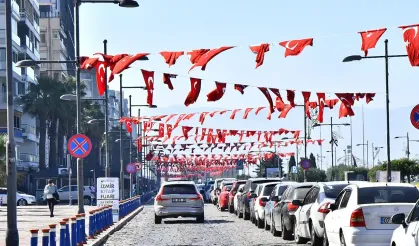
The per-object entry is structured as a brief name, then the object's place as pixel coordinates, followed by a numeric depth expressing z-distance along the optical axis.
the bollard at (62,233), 21.09
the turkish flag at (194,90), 31.94
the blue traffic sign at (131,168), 66.19
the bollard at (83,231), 25.99
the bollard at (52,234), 18.72
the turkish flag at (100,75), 29.30
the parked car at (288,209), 27.78
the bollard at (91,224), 30.30
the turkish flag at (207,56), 25.49
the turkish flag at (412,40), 22.80
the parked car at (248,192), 43.29
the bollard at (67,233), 21.88
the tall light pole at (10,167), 23.34
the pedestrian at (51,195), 49.03
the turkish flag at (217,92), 33.59
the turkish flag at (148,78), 31.39
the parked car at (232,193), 51.93
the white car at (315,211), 23.19
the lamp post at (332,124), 85.59
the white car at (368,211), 19.03
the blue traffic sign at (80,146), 32.66
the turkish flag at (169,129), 66.31
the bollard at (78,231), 25.05
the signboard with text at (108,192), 38.66
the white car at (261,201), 35.62
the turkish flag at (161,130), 66.87
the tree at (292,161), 162.19
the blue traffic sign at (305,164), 66.44
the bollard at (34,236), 16.83
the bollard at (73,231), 23.73
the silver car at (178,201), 40.47
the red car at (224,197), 56.78
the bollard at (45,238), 17.69
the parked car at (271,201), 32.42
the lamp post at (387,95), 43.59
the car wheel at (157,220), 41.72
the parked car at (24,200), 78.75
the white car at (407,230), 14.46
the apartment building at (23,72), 88.25
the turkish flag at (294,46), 24.94
